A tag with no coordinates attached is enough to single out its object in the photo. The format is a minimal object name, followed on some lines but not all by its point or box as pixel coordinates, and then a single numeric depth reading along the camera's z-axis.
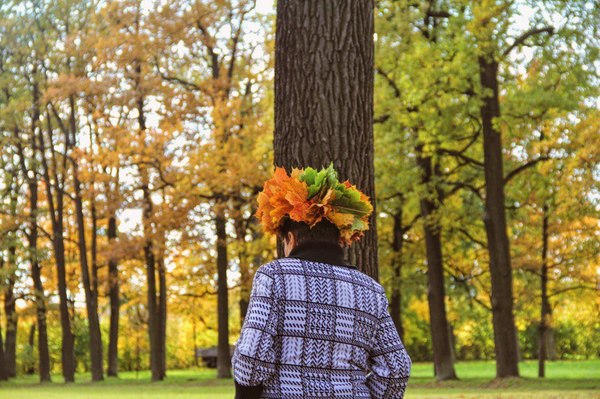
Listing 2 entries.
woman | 4.28
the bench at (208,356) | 59.41
